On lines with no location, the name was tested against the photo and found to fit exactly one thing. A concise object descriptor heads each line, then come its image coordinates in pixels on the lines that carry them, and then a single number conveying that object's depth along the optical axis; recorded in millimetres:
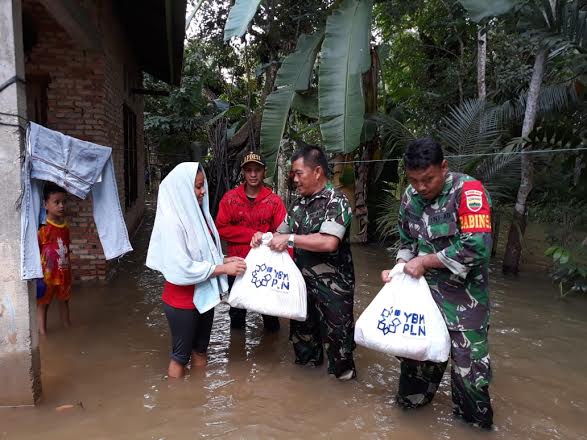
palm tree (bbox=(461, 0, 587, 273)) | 4801
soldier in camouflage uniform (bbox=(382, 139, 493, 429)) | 2520
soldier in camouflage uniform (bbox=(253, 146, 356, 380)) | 3227
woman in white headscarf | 3145
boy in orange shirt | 4086
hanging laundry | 2875
